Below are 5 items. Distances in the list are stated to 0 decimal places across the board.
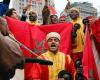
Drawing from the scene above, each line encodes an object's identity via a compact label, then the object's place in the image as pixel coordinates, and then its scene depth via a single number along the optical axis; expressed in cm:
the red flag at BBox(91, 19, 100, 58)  467
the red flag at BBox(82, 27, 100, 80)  433
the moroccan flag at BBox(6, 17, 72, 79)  474
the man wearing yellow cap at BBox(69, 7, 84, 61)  495
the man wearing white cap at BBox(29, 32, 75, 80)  385
